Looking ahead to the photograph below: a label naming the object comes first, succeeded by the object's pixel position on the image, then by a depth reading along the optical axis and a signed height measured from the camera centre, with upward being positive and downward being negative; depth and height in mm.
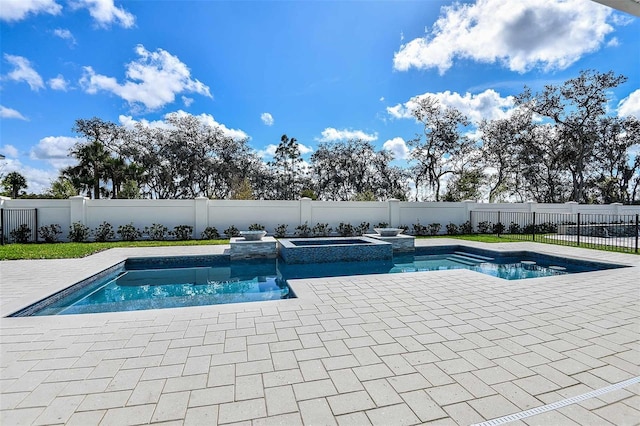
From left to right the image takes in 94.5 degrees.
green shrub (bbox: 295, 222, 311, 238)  13891 -852
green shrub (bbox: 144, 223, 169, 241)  12516 -777
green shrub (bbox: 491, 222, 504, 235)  15454 -899
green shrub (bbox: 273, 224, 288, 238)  13480 -865
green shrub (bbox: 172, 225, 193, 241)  12633 -793
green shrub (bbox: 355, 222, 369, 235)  14592 -808
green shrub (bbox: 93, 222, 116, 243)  11914 -771
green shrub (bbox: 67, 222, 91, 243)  11484 -710
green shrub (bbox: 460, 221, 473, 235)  15844 -855
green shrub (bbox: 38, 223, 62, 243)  11453 -708
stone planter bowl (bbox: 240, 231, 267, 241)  9281 -696
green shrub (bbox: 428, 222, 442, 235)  15219 -811
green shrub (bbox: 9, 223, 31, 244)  11172 -745
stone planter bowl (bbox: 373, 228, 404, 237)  10617 -707
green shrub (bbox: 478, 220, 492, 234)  15817 -801
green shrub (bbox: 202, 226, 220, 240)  12844 -866
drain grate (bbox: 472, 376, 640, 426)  1845 -1305
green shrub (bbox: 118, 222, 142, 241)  12156 -790
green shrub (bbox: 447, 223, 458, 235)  15453 -879
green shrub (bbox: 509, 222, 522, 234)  15922 -869
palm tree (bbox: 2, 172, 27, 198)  20922 +2301
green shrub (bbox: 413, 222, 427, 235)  15203 -860
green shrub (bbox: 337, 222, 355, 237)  14188 -832
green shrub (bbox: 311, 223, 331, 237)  14124 -822
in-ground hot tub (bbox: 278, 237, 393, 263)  8344 -1114
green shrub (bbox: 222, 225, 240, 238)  13281 -842
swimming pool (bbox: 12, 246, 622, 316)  5023 -1502
